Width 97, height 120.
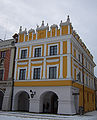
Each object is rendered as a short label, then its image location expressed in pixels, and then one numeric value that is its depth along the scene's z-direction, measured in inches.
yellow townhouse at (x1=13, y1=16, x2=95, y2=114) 737.0
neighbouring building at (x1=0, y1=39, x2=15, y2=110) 854.6
